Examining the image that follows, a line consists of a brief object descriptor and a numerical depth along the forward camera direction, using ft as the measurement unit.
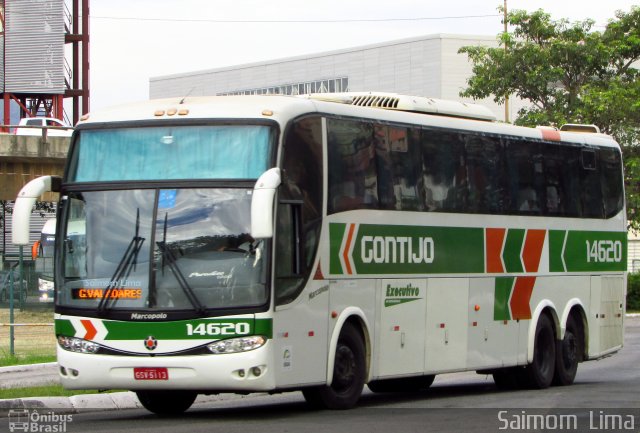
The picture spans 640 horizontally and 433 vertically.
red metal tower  234.79
